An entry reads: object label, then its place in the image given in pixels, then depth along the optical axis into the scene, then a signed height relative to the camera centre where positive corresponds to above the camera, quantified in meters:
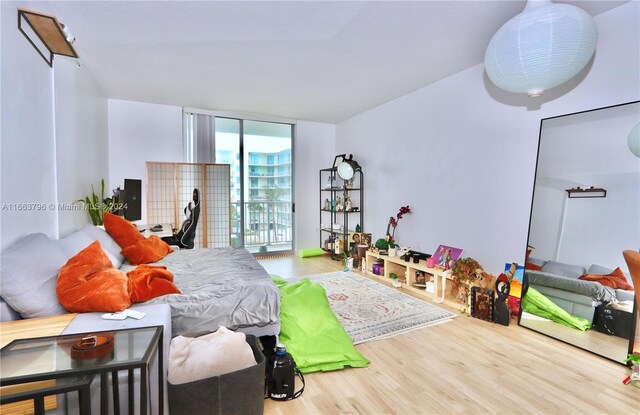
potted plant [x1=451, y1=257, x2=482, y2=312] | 3.10 -0.87
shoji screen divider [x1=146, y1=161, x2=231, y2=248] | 4.84 -0.24
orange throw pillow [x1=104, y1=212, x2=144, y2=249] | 2.84 -0.50
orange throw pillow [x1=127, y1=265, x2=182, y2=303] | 1.75 -0.64
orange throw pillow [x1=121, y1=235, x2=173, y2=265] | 2.77 -0.69
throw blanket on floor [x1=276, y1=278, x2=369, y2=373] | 2.04 -1.10
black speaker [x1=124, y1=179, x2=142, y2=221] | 3.93 -0.27
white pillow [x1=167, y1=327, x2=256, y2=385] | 1.48 -0.90
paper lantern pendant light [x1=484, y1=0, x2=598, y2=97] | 1.74 +0.93
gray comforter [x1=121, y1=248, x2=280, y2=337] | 1.78 -0.76
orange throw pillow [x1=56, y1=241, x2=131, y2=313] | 1.48 -0.57
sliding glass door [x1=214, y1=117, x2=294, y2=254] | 5.43 +0.09
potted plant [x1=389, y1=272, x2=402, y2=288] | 3.85 -1.19
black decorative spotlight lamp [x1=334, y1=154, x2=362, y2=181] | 5.14 +0.35
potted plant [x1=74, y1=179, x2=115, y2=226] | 3.32 -0.34
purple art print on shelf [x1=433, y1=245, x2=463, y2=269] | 3.46 -0.76
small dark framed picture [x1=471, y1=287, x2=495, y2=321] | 2.85 -1.05
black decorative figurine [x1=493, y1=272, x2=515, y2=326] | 2.77 -1.00
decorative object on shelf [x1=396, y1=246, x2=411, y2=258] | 4.05 -0.83
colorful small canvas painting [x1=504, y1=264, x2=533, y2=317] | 2.87 -0.88
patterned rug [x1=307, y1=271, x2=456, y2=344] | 2.64 -1.23
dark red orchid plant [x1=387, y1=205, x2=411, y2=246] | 4.25 -0.48
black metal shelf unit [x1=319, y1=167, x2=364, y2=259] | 5.34 -0.40
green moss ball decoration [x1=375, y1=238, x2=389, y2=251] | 4.32 -0.80
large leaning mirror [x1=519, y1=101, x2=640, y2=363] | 2.19 -0.27
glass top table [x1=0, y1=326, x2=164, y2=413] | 0.93 -0.61
